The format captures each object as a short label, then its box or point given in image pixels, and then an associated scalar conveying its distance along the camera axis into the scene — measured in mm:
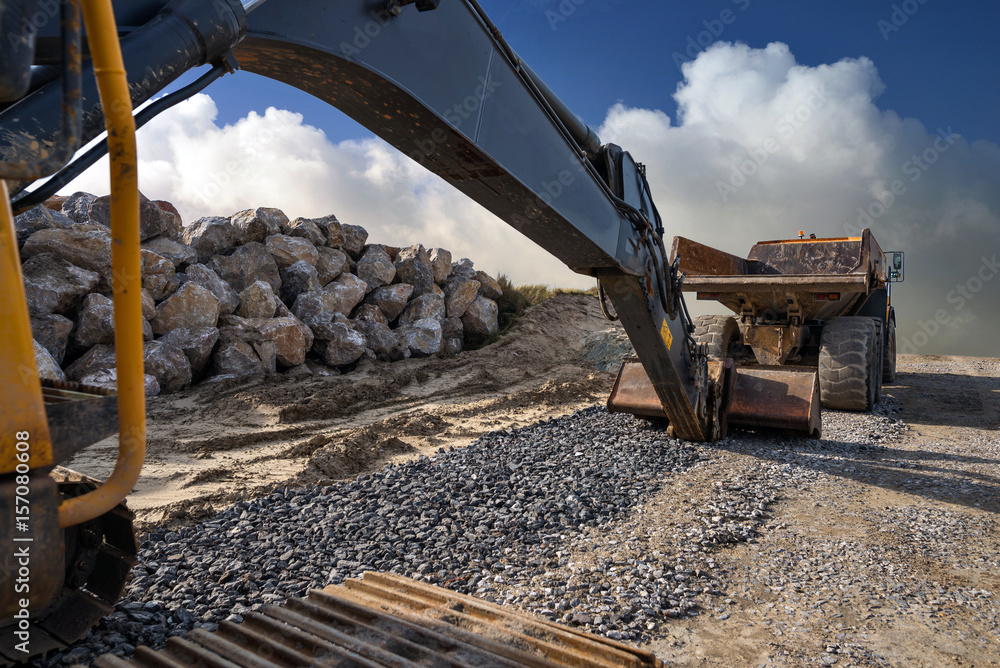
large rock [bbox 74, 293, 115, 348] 8156
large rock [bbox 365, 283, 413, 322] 12219
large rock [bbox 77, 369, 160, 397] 7660
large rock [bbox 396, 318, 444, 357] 11883
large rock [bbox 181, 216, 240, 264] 10586
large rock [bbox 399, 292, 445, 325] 12531
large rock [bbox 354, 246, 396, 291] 12422
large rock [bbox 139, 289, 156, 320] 8694
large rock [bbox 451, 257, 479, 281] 14453
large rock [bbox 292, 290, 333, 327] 10547
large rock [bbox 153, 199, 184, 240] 10570
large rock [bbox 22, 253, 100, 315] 7930
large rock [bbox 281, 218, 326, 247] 11797
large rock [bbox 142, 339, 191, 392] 8398
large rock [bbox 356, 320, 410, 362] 11289
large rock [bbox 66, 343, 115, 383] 7789
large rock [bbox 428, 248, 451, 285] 13672
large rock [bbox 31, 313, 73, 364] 7793
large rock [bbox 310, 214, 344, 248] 12414
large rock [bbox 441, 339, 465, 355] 12579
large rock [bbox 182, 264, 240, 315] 9641
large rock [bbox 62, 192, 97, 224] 9906
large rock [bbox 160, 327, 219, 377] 8773
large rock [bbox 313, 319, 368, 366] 10391
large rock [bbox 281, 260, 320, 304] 11047
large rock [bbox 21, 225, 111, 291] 8484
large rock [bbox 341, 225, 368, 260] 12641
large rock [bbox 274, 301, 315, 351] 10070
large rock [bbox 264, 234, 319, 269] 11250
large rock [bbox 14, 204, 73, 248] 8719
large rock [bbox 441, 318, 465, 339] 13109
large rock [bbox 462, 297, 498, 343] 13828
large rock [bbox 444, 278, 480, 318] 13602
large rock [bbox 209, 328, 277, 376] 9117
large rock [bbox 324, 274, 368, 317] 11328
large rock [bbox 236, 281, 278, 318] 9930
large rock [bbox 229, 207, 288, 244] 11047
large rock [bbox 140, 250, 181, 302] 9094
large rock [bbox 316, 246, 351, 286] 11742
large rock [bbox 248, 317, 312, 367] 9641
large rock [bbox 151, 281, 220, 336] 8961
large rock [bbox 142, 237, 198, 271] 9969
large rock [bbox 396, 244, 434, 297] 13094
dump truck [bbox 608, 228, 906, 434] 6469
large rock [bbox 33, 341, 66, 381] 6974
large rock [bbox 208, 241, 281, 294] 10469
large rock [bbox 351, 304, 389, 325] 11695
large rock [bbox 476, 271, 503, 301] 14789
